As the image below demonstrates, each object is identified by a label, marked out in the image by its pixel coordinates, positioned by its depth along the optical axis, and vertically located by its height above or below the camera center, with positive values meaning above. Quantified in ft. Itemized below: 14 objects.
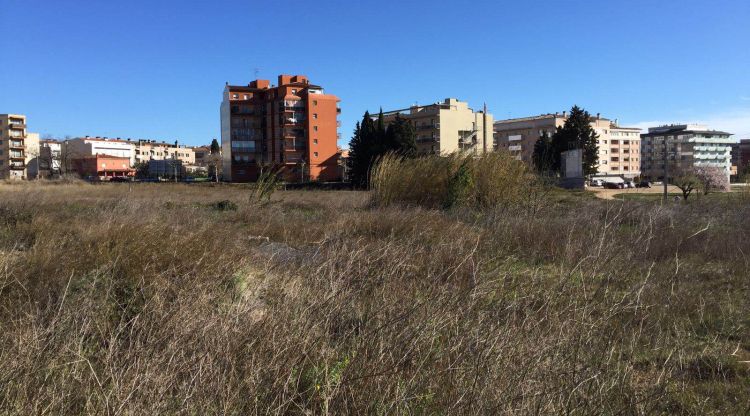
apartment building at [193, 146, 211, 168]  564.22 +37.87
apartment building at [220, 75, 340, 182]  272.72 +29.79
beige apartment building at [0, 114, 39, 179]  349.41 +27.67
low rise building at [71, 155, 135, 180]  375.04 +15.01
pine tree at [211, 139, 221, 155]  480.48 +37.14
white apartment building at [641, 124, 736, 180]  464.65 +35.40
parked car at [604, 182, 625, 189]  216.76 -0.22
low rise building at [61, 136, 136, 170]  411.23 +32.52
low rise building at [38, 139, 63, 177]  327.06 +17.88
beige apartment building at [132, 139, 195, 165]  482.28 +35.04
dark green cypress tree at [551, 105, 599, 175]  215.31 +19.18
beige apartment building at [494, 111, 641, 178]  371.97 +35.95
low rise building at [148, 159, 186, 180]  355.15 +12.91
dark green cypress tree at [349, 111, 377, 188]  209.77 +14.96
